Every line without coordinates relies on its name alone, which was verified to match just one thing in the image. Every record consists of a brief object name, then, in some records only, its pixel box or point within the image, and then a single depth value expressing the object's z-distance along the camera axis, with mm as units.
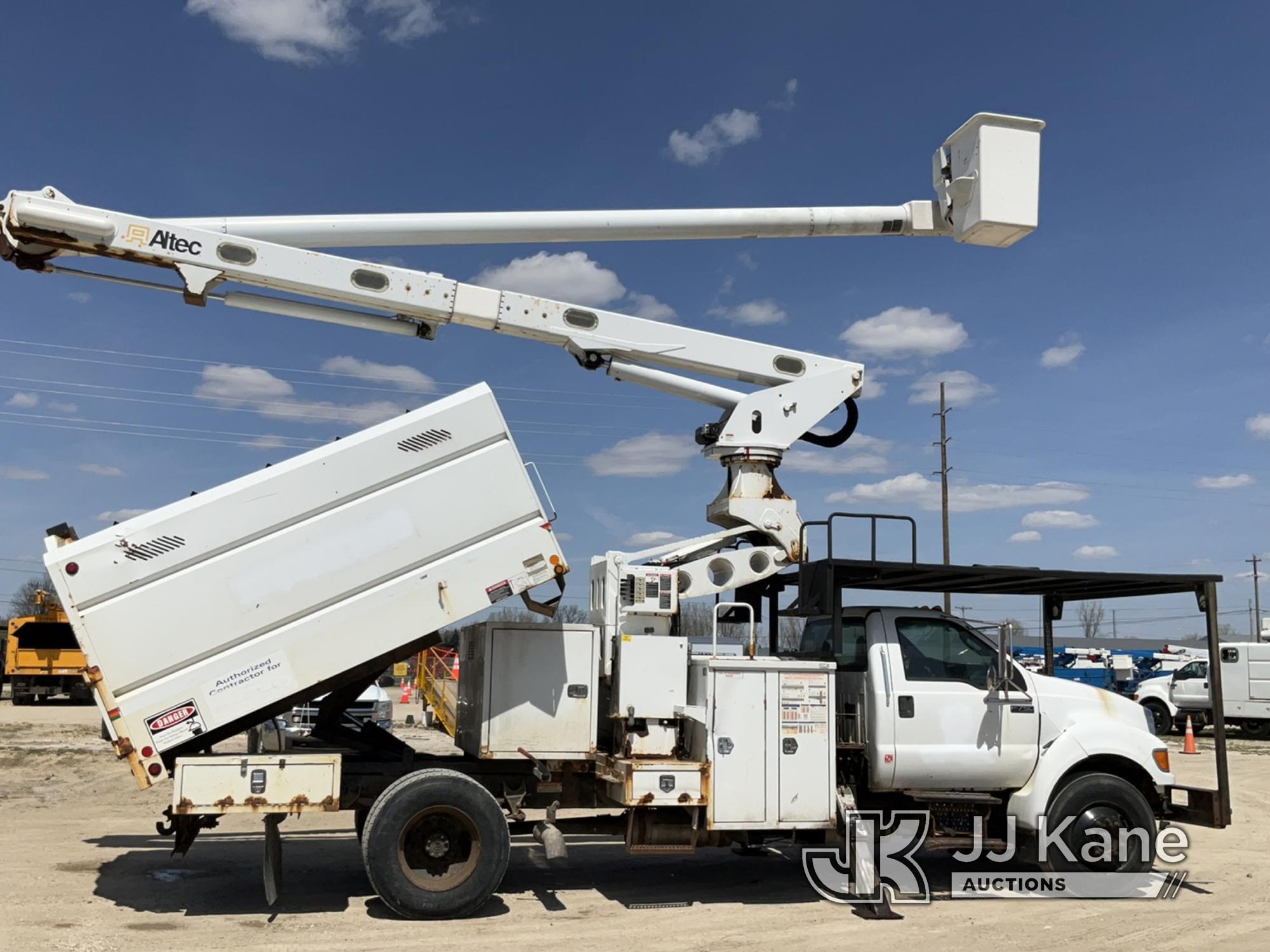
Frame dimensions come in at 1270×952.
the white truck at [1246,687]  26766
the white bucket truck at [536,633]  7629
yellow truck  31922
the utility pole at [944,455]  41281
